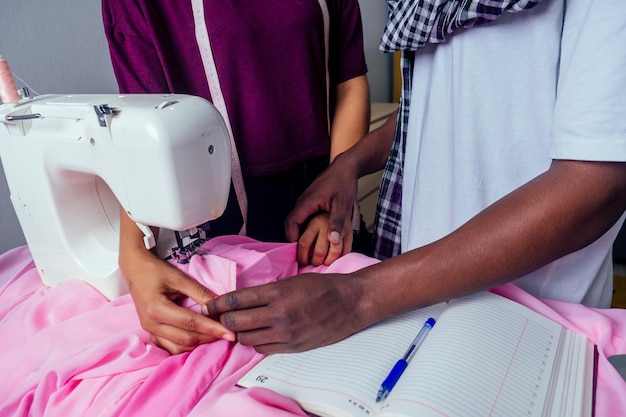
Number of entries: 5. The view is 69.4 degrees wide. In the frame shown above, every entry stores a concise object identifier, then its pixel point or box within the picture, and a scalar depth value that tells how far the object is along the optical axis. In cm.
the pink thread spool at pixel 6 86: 78
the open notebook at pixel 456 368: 46
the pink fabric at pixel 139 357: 51
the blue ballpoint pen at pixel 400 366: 49
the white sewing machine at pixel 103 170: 58
